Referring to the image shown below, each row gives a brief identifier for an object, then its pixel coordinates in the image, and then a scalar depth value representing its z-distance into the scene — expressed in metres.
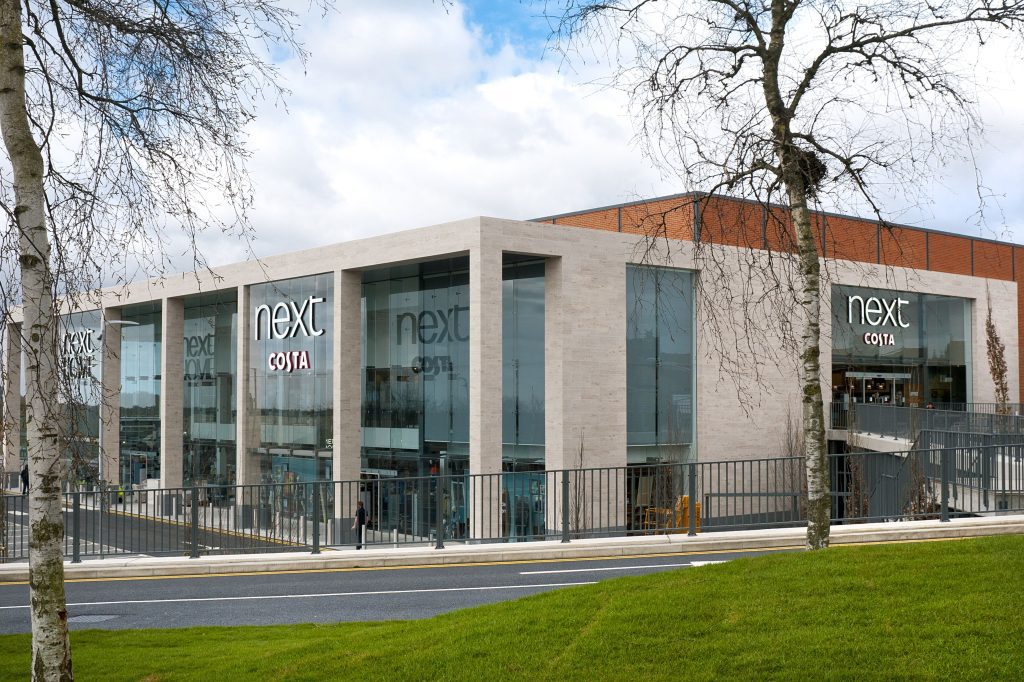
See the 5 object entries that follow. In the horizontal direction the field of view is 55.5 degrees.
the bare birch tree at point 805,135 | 10.19
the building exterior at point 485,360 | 27.03
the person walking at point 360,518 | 17.71
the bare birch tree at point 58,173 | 6.52
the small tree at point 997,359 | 40.50
